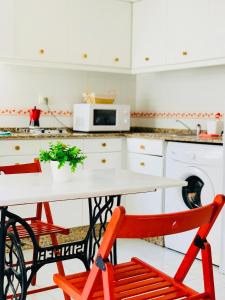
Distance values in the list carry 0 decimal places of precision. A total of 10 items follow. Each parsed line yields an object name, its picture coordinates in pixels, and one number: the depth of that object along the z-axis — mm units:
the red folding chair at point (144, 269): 1138
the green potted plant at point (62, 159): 1760
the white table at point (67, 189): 1443
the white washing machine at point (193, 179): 2694
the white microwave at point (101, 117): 3458
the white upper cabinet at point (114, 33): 3040
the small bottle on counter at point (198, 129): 3320
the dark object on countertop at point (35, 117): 3389
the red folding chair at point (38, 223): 1934
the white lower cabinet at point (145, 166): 3114
